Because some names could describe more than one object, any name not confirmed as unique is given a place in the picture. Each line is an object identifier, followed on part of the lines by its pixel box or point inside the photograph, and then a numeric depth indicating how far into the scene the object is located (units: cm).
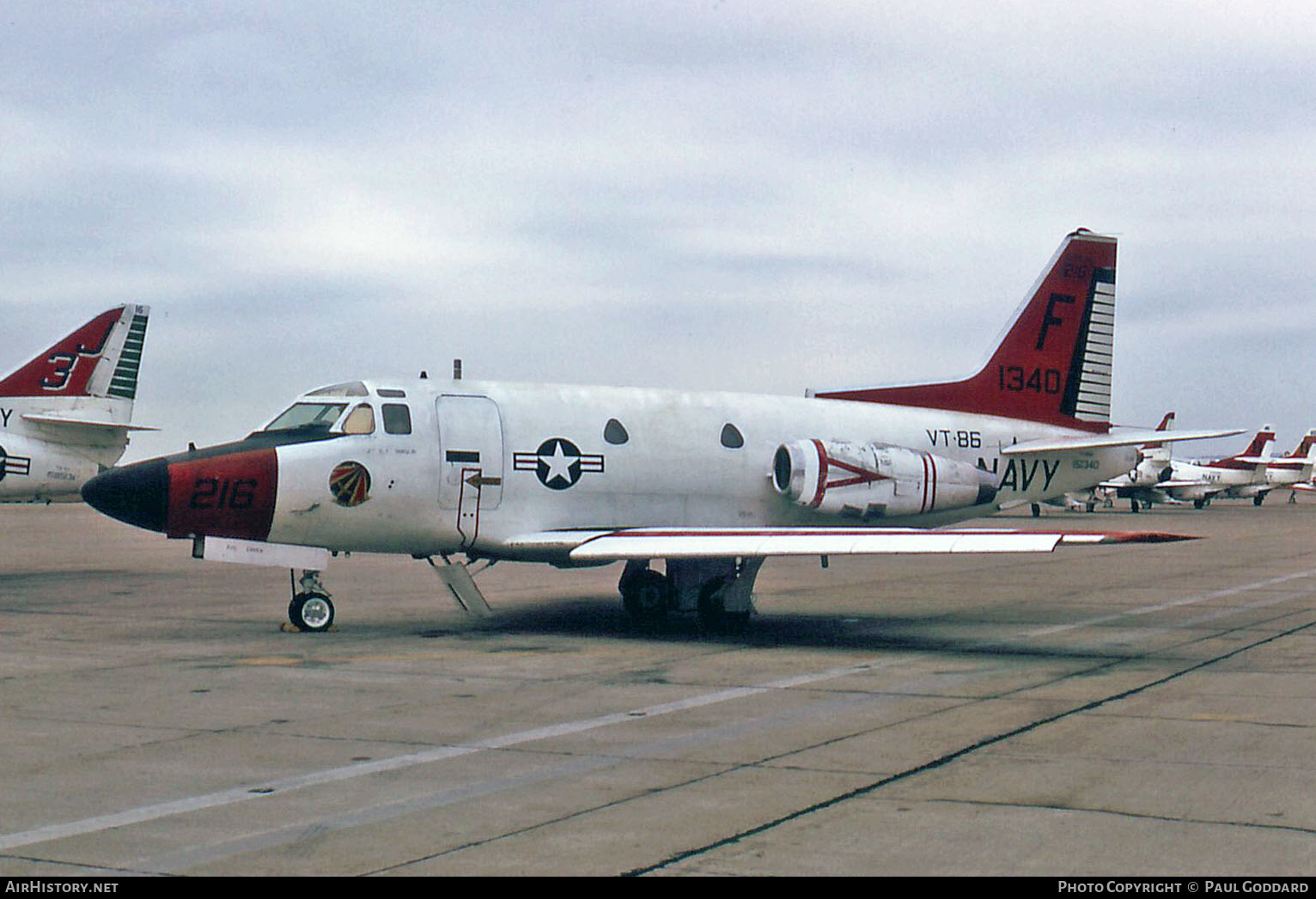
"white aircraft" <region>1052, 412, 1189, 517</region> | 7350
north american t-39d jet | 1667
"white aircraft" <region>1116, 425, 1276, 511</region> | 8188
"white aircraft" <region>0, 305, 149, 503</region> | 2895
